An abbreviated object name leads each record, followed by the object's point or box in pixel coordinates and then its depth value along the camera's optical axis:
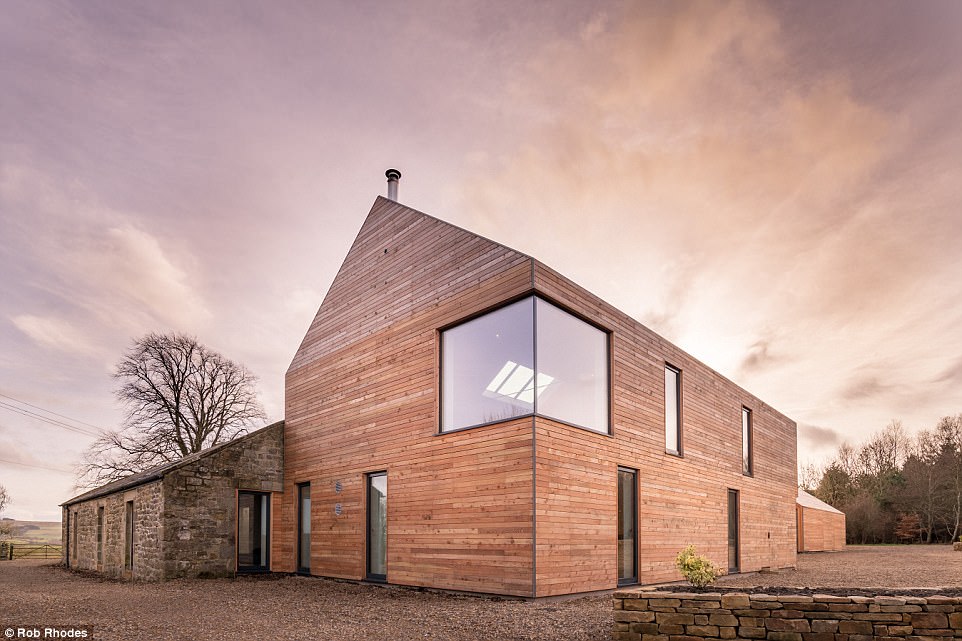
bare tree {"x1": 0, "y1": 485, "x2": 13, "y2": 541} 31.02
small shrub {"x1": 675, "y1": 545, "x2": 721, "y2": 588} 7.10
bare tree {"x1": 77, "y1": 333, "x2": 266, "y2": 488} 24.02
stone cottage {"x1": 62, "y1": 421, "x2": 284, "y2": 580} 13.11
